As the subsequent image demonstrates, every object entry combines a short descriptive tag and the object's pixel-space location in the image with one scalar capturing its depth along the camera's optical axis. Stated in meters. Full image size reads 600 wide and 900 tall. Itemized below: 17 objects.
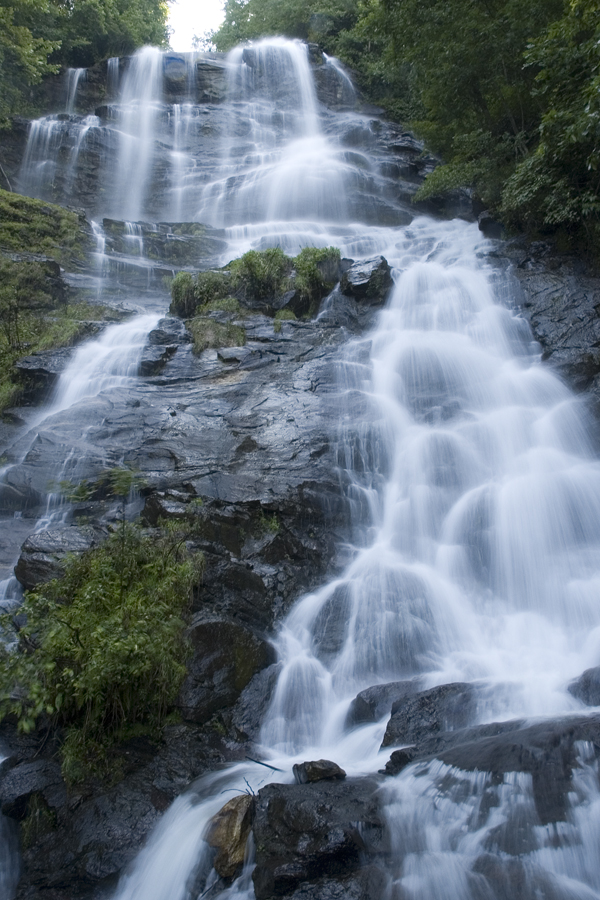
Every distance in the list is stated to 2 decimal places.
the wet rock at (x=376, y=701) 5.67
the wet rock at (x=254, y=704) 5.76
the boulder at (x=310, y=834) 3.72
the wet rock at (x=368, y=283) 13.21
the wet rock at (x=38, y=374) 10.80
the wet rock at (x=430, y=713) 5.07
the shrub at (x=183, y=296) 13.17
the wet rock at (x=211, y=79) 27.12
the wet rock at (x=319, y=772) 4.60
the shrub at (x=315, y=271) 13.12
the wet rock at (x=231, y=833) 4.11
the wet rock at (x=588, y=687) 4.98
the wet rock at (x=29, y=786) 4.80
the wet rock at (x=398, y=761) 4.59
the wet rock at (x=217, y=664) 5.73
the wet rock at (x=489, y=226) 15.73
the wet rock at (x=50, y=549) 6.34
